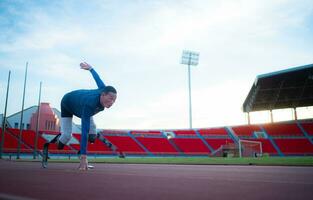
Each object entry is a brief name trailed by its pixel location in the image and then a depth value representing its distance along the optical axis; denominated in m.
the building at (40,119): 45.00
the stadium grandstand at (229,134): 36.62
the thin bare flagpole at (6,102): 23.10
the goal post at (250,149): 35.91
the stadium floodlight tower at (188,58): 49.23
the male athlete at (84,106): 5.88
